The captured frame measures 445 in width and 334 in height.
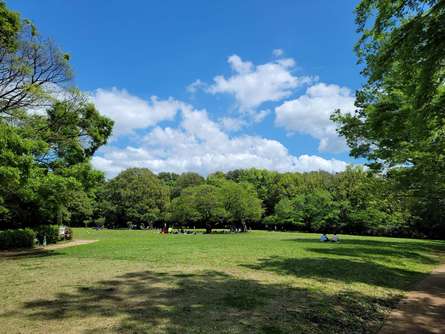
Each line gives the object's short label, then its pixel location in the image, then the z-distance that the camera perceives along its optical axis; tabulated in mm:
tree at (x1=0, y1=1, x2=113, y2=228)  12742
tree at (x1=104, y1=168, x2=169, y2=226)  70188
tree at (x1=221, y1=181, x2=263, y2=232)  51719
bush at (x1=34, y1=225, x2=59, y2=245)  24414
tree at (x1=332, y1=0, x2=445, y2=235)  5500
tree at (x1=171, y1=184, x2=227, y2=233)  48500
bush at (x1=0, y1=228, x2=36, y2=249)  21000
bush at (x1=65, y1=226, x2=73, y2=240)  28538
